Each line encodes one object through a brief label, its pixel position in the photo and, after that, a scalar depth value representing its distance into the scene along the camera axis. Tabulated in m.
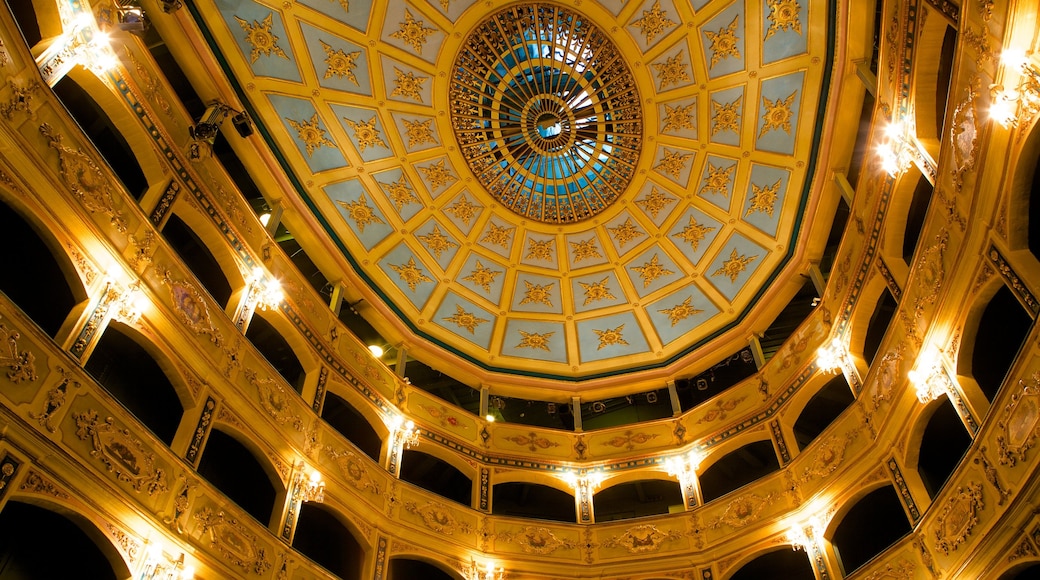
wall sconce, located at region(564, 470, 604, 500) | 16.58
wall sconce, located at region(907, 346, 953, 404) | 10.41
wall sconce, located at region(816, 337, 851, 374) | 13.73
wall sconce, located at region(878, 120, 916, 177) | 11.36
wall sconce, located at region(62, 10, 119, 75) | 10.27
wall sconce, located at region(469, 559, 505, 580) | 14.18
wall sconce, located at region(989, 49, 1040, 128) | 7.84
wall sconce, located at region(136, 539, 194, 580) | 8.80
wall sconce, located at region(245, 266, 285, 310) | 13.52
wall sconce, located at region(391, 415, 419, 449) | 15.57
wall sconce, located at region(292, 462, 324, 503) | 12.32
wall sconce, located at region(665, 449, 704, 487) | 16.14
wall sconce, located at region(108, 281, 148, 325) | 9.89
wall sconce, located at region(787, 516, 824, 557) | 12.86
